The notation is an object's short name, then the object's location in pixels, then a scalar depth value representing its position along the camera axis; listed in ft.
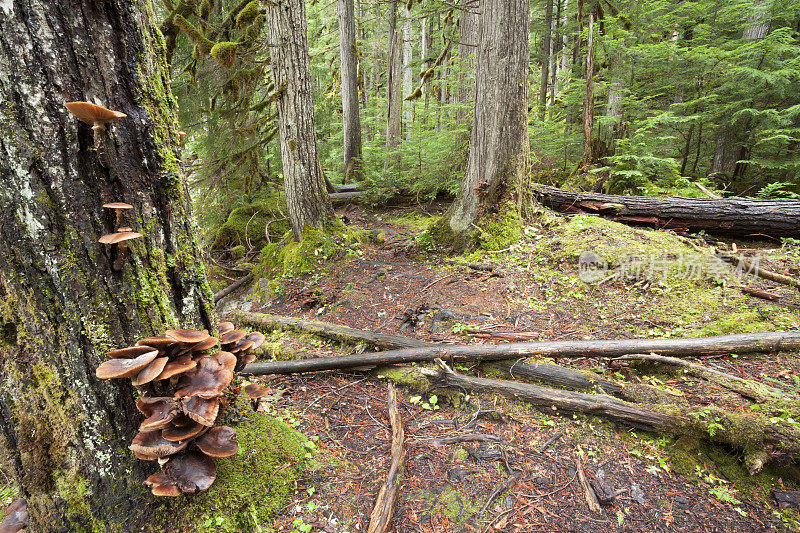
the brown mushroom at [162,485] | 5.10
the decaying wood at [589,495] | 7.22
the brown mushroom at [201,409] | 4.97
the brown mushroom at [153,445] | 4.97
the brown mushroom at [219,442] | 5.47
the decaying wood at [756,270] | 13.92
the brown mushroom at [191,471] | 5.42
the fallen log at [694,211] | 17.95
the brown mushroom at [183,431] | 5.04
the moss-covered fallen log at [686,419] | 7.52
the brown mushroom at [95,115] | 4.31
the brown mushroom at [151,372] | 4.79
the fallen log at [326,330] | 12.52
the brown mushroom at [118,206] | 4.94
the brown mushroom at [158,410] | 4.91
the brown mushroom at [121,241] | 4.80
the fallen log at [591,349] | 10.50
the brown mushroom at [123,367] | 4.68
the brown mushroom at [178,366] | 4.97
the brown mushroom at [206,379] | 5.29
